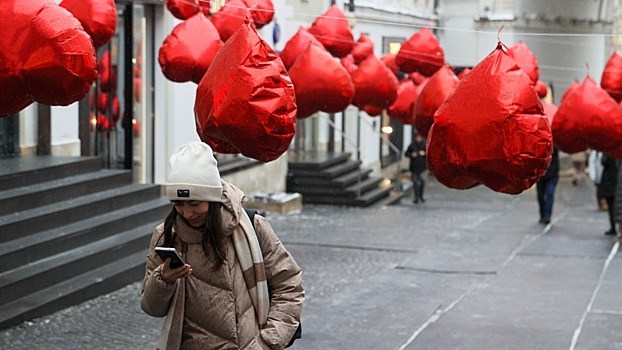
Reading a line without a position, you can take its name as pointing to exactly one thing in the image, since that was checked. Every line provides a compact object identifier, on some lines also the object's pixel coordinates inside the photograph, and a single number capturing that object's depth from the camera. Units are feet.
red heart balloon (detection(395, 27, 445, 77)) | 35.55
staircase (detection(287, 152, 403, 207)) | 76.28
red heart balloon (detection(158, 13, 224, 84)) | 28.25
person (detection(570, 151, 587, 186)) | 102.33
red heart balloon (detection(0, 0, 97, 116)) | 19.06
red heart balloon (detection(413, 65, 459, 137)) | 28.81
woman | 16.43
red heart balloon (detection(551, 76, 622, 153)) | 26.96
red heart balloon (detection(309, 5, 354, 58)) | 35.42
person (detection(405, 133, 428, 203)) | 80.18
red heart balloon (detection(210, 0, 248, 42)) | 30.63
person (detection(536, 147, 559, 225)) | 63.00
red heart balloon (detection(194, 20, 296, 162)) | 21.53
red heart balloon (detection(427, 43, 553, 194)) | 21.07
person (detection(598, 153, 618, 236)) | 59.47
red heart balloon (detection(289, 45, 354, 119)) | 28.27
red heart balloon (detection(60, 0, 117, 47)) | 25.04
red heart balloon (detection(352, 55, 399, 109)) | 33.60
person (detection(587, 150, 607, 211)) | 67.36
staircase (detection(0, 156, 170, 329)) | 35.76
